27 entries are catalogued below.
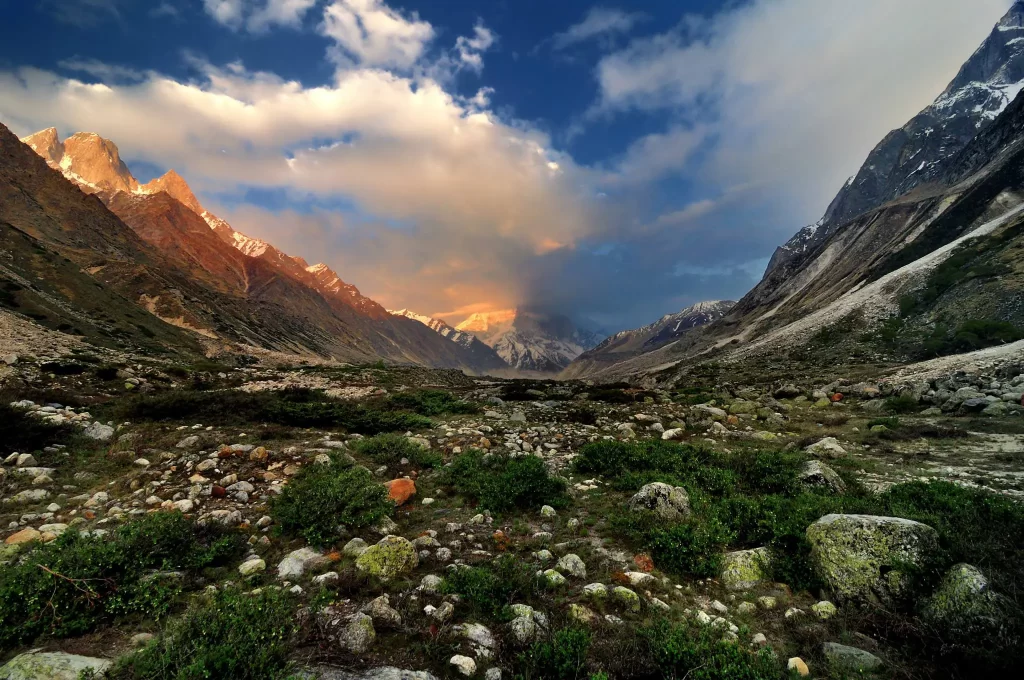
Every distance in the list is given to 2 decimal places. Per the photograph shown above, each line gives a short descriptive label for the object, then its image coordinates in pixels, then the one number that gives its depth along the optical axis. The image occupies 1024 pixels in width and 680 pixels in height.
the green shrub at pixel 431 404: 21.59
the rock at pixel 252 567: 6.30
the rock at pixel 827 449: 13.62
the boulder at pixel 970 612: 4.63
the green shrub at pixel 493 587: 5.63
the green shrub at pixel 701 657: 4.43
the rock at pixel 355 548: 6.85
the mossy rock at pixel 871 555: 5.90
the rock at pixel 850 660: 4.71
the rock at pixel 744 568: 6.64
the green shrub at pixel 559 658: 4.55
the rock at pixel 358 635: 4.69
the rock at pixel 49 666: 3.80
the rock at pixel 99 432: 11.75
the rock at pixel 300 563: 6.29
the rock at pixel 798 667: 4.67
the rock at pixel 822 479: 10.12
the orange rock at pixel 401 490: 9.57
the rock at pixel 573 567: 6.67
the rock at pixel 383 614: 5.17
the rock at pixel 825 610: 5.78
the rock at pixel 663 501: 8.59
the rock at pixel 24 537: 6.50
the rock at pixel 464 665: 4.57
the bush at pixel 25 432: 10.11
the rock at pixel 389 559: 6.33
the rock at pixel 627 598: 5.86
